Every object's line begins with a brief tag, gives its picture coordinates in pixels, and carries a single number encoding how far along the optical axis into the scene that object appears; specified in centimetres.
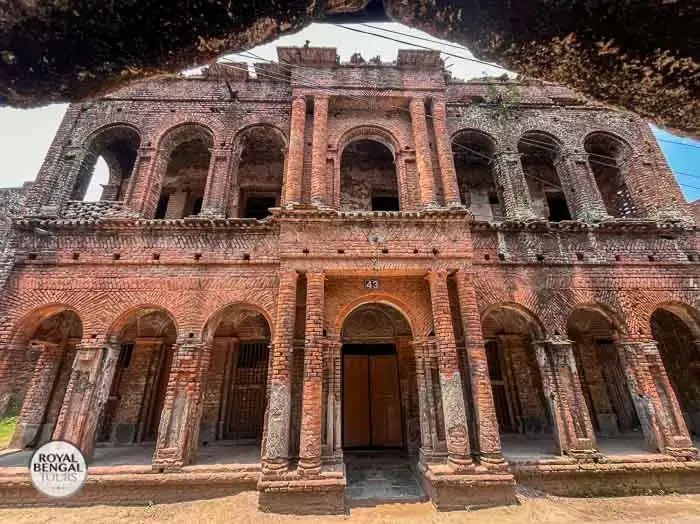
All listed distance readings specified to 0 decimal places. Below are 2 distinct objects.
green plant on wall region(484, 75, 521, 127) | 1054
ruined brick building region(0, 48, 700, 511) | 675
